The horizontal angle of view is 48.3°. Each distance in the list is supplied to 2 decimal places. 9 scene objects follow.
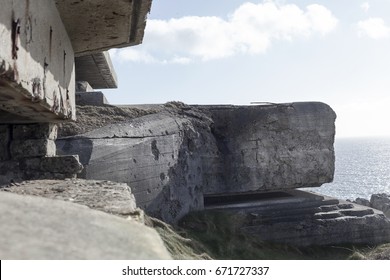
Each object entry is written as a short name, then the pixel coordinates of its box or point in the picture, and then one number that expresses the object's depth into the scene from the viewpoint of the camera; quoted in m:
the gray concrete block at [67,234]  1.14
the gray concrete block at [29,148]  3.51
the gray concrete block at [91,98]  6.24
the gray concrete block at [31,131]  3.52
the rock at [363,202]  18.27
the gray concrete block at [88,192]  2.12
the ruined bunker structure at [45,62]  2.04
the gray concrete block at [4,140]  3.49
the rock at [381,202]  16.02
